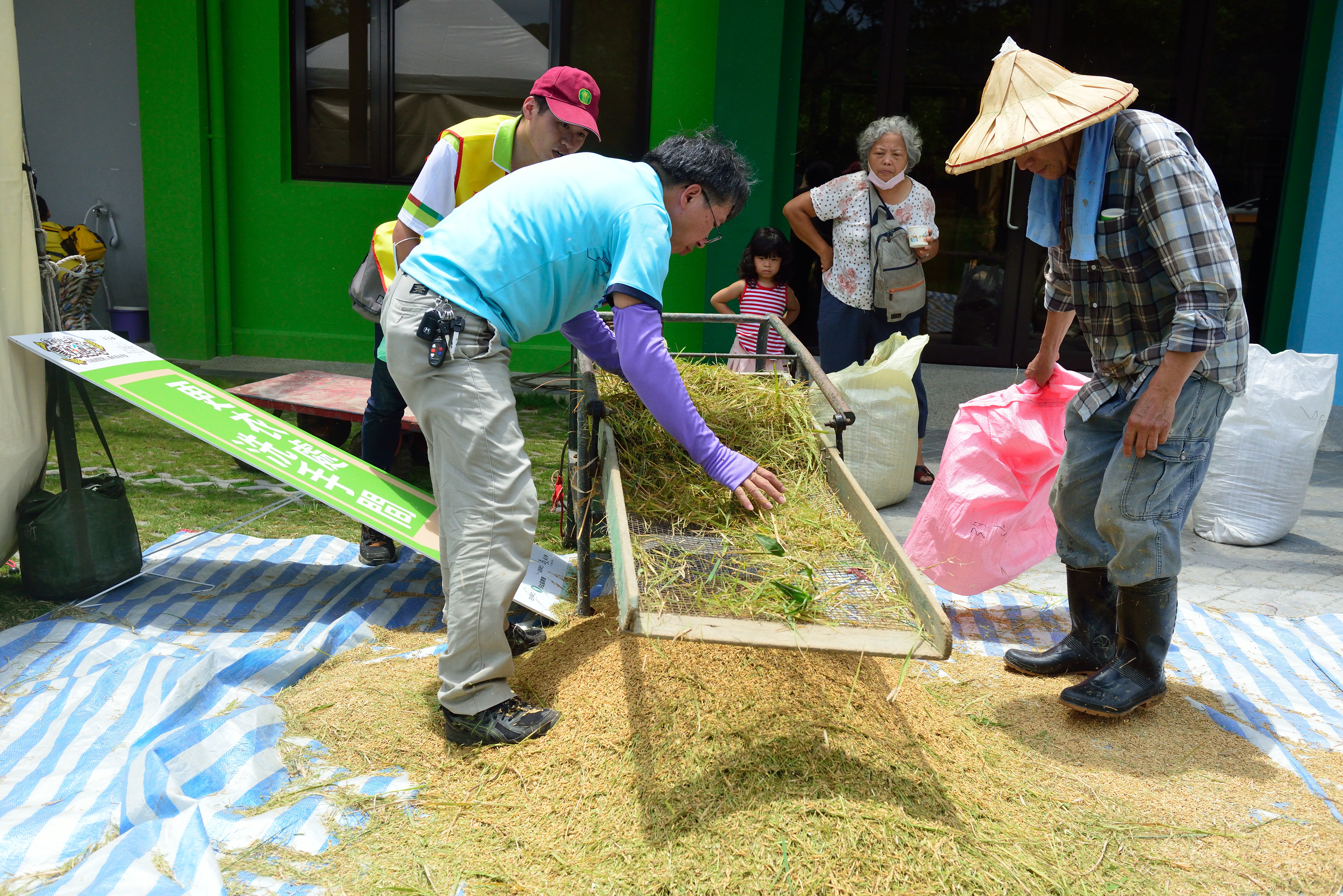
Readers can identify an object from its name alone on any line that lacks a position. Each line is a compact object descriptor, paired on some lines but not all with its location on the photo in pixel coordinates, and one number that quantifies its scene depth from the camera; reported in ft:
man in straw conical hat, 8.12
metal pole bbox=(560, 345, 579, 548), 11.10
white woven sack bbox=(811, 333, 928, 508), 14.94
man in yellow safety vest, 10.93
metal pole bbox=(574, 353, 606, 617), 9.89
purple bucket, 26.07
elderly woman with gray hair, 16.22
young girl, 18.44
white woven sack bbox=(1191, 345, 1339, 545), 13.98
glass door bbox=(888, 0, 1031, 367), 23.12
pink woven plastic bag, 11.16
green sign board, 10.64
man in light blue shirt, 8.01
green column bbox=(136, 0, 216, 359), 23.38
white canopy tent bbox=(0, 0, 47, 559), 10.49
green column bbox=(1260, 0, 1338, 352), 22.48
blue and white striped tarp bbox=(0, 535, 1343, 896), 7.07
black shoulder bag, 10.82
